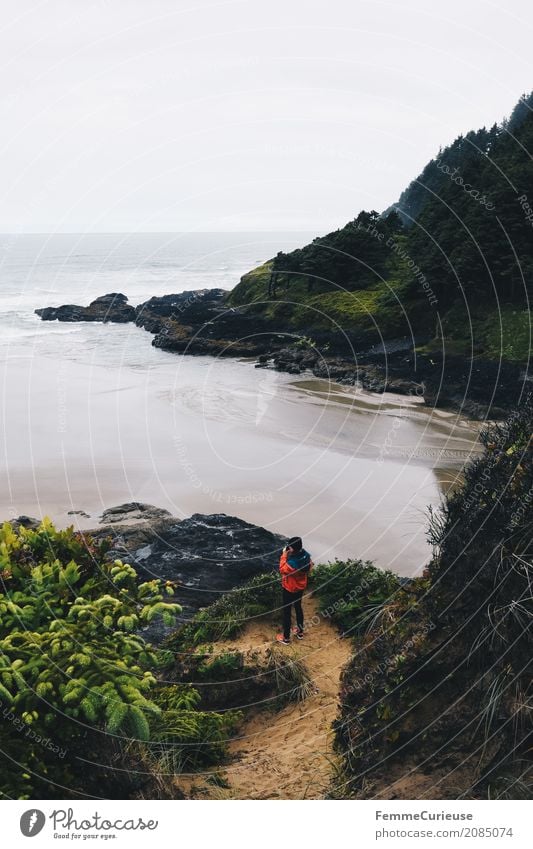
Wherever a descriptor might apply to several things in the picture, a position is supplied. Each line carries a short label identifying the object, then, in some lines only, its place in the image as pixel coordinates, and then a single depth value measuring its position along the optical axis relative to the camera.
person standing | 10.44
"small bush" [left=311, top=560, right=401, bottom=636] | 10.78
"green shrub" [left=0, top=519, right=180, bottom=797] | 5.44
